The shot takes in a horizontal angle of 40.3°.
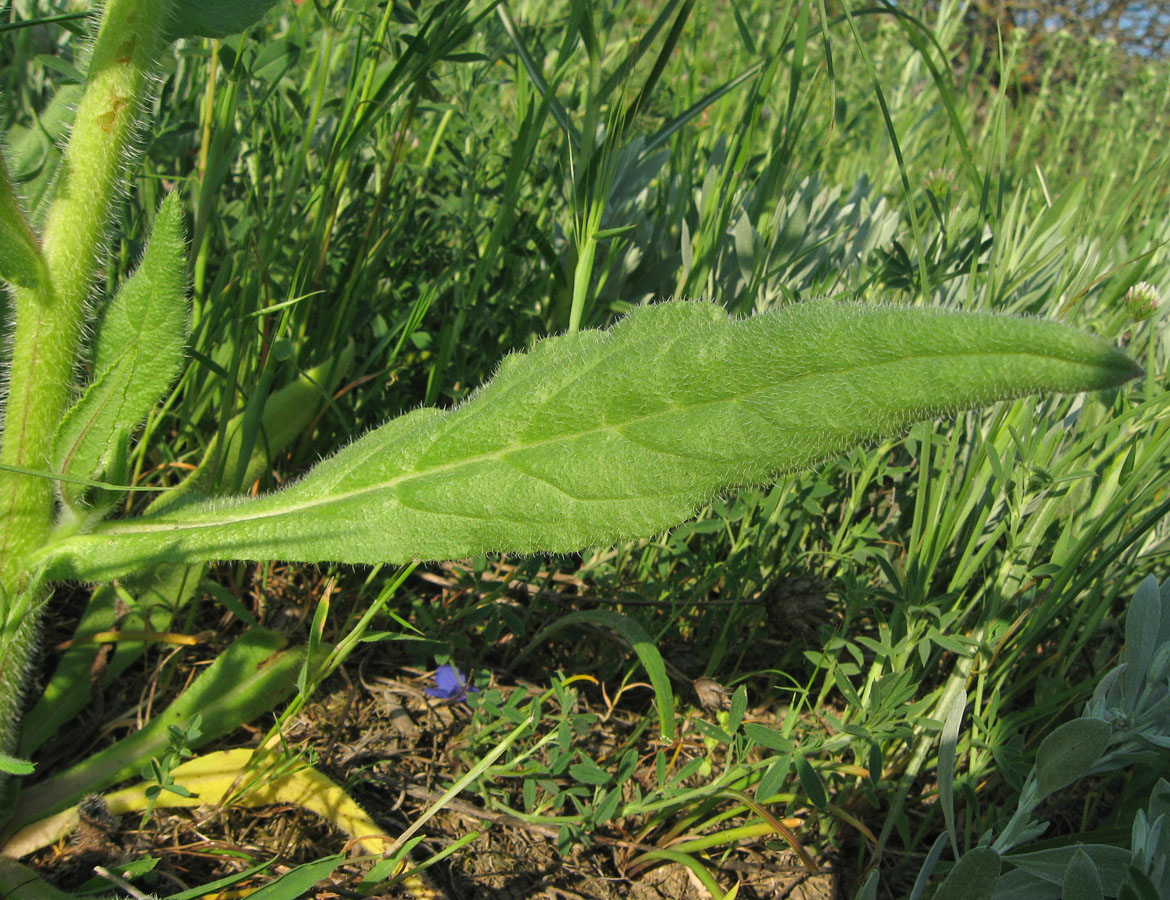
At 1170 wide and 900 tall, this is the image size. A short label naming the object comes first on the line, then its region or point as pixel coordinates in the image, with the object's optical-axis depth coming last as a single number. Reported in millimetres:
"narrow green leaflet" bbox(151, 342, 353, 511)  352
